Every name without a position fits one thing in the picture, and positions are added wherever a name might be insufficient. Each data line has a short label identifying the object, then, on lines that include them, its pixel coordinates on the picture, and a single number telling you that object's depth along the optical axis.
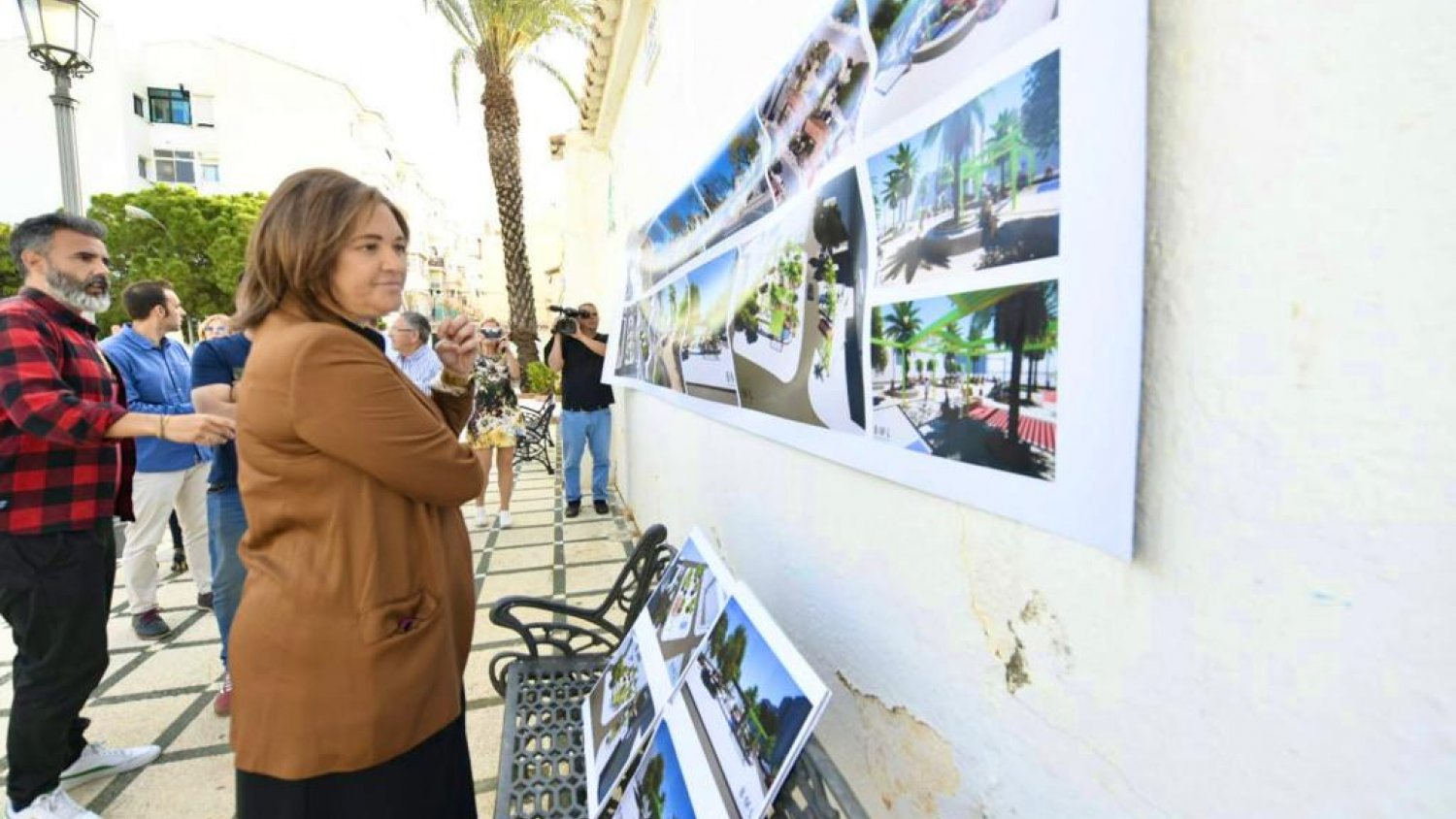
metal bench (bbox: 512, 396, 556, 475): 8.20
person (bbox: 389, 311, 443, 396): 4.42
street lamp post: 4.50
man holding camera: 5.63
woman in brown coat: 1.21
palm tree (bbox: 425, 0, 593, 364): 11.15
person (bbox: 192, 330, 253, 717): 2.52
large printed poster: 0.74
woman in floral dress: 5.44
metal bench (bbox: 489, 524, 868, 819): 1.13
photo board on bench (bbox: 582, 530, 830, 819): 1.05
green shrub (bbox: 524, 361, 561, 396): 12.88
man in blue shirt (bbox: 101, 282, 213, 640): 3.36
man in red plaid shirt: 2.01
